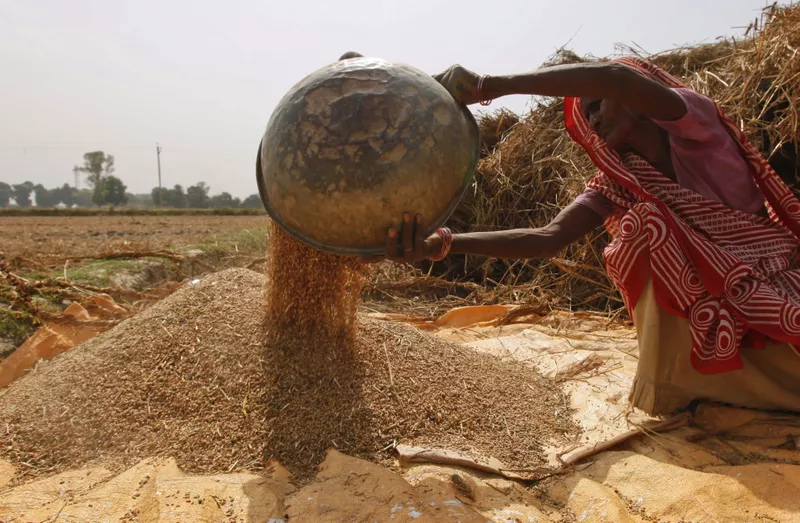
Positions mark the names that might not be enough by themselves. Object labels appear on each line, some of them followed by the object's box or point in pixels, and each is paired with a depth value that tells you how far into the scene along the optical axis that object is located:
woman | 1.77
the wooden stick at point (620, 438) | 1.78
